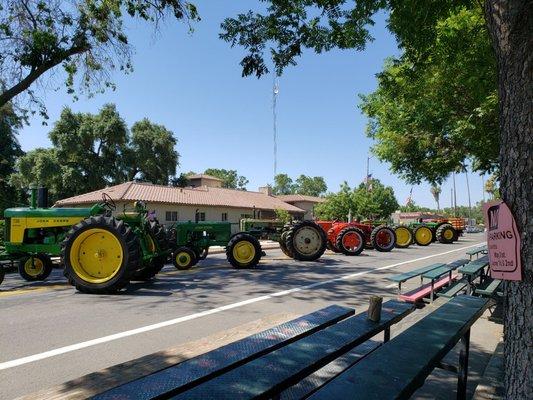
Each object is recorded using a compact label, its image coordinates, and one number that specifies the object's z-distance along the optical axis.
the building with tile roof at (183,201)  30.38
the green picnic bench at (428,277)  6.49
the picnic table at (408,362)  2.03
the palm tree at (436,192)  87.59
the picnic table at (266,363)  1.95
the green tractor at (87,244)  7.75
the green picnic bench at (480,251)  10.32
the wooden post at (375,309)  3.37
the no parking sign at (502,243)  2.10
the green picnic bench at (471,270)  6.40
